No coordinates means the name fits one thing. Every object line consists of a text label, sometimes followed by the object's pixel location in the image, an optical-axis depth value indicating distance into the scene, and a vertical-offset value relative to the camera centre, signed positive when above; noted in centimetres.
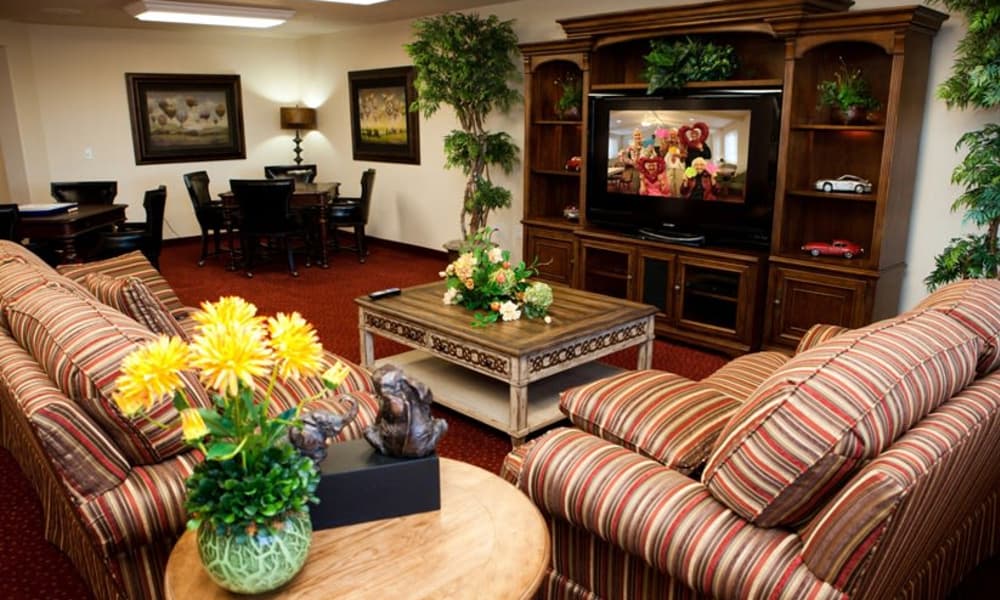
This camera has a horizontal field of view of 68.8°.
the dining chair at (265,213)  656 -69
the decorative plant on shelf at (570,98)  564 +30
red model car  420 -63
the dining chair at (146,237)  539 -74
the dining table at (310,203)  700 -64
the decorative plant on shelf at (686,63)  457 +46
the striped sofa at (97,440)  165 -69
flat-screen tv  445 -17
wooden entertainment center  393 -22
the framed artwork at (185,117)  820 +21
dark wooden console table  496 -62
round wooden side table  141 -84
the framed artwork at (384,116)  768 +22
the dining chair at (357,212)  745 -76
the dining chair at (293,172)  832 -41
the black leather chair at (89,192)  629 -48
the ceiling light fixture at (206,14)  611 +105
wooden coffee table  321 -97
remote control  394 -84
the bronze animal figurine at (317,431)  153 -62
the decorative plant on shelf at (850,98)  409 +22
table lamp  879 +23
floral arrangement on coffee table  352 -72
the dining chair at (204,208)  725 -70
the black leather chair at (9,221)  460 -53
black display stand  158 -75
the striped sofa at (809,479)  144 -77
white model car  415 -26
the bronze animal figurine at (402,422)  161 -62
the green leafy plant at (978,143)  333 -2
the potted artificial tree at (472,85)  595 +42
